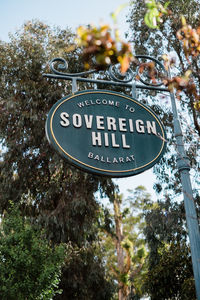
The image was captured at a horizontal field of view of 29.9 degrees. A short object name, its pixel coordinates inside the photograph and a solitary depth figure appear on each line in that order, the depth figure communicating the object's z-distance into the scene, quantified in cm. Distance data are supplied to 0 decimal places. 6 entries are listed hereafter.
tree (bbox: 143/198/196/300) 1091
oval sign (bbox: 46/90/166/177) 321
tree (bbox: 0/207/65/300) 941
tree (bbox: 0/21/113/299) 1208
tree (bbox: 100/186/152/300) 2178
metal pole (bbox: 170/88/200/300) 296
